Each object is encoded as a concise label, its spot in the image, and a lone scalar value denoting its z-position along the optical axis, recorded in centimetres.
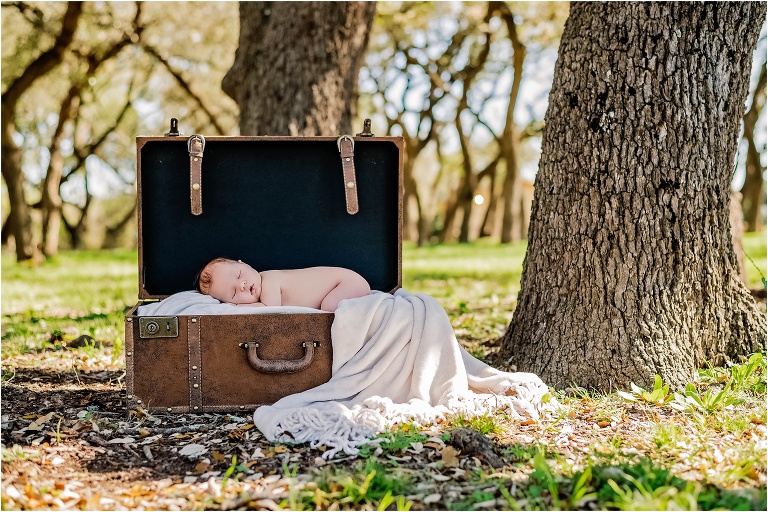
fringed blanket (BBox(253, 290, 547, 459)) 323
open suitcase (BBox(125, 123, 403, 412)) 393
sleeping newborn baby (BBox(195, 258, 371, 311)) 374
